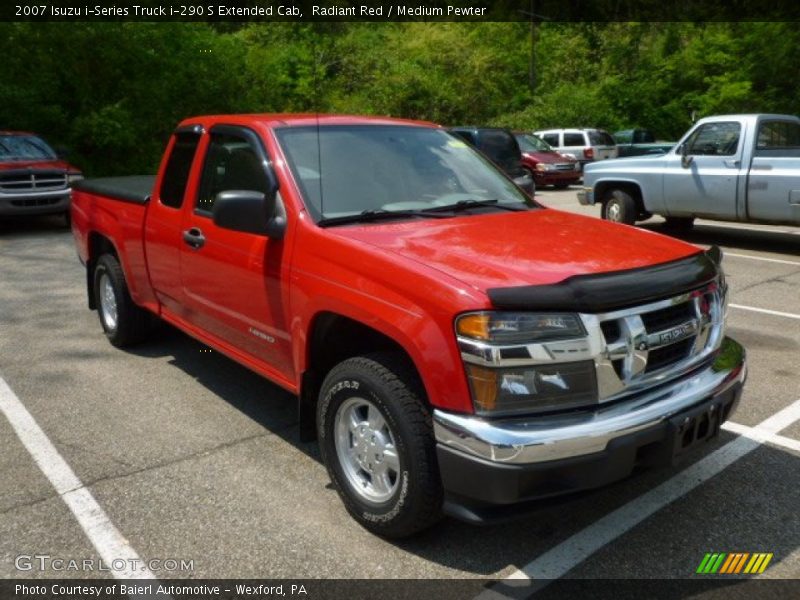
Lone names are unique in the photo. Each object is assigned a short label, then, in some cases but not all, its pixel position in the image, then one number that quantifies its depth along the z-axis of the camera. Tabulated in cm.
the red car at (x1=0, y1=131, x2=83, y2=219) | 1244
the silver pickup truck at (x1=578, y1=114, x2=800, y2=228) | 981
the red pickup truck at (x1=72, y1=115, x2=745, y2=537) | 274
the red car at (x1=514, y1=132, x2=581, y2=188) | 2102
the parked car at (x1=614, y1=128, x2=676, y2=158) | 2280
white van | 2370
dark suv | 1457
